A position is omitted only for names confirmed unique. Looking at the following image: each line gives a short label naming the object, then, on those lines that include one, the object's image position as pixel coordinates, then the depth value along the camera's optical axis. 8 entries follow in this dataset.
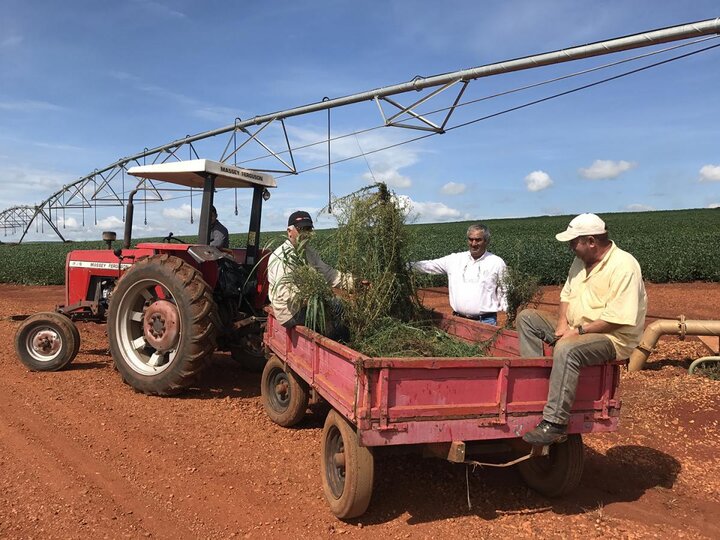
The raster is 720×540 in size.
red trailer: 2.80
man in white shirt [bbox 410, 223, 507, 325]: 5.14
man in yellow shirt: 3.03
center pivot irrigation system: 5.10
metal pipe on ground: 6.23
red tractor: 4.96
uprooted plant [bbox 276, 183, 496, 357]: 3.97
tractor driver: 5.68
